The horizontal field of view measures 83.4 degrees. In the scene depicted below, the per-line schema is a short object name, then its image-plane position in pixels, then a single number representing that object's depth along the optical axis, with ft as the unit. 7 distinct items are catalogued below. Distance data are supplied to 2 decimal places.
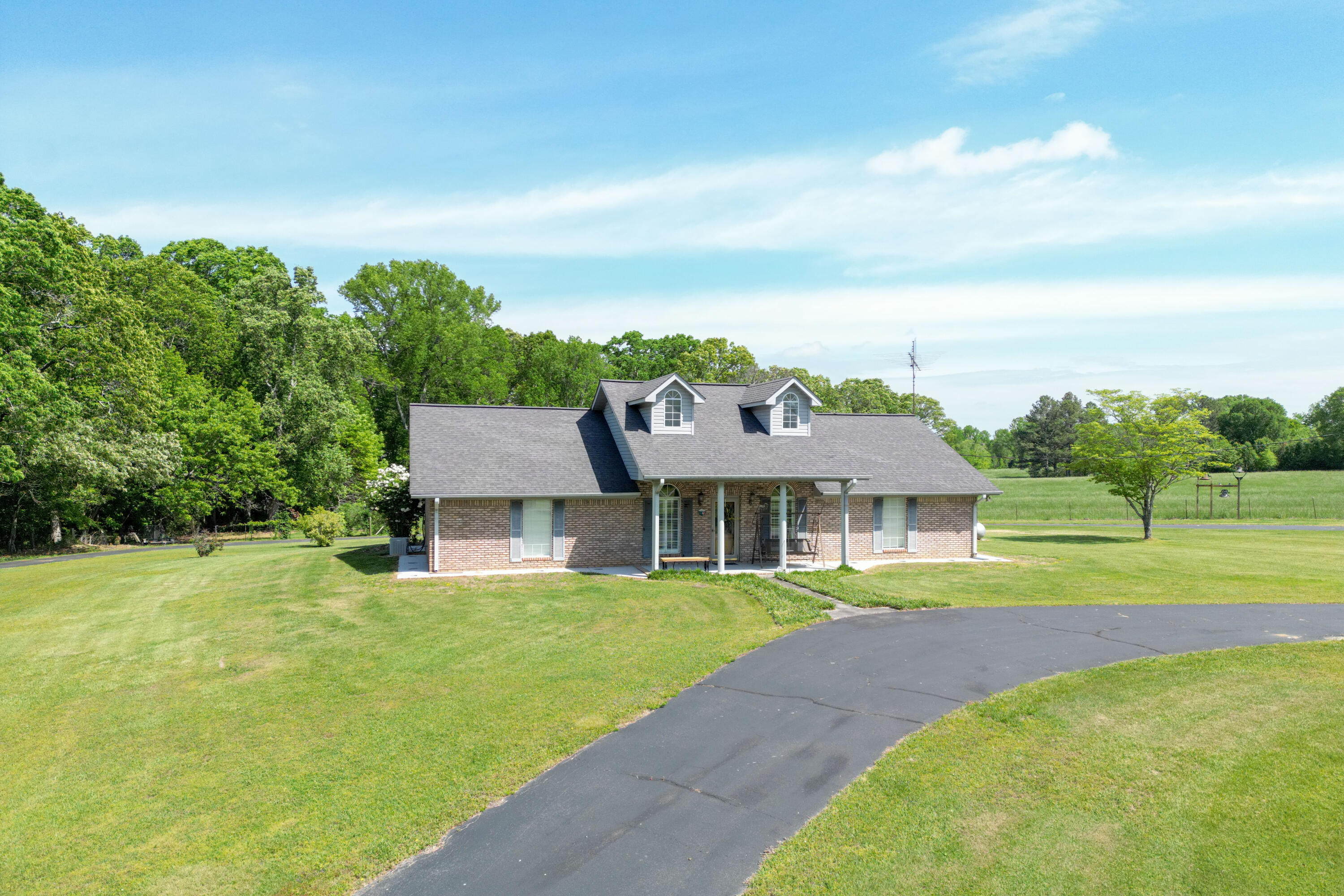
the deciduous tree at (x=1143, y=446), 116.88
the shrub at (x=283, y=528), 137.69
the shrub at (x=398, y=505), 94.37
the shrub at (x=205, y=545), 94.58
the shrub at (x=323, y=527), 107.86
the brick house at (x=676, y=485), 76.23
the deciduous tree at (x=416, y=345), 177.47
